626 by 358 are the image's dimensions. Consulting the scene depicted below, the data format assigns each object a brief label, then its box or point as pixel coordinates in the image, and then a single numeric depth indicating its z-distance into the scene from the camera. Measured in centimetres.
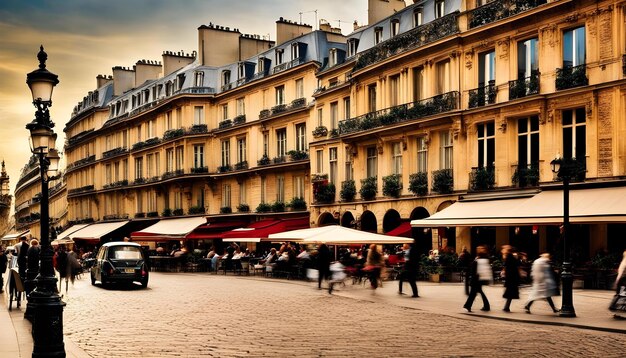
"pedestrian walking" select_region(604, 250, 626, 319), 1806
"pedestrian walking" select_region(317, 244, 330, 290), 2928
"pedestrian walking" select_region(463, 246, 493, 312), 2023
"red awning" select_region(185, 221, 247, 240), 4941
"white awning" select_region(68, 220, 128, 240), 6625
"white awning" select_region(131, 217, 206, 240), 5022
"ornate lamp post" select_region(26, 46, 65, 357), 1177
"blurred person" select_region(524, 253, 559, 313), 1961
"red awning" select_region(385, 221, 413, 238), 3726
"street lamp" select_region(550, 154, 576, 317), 1867
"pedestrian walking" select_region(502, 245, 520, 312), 2009
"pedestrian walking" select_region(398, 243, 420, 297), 2469
